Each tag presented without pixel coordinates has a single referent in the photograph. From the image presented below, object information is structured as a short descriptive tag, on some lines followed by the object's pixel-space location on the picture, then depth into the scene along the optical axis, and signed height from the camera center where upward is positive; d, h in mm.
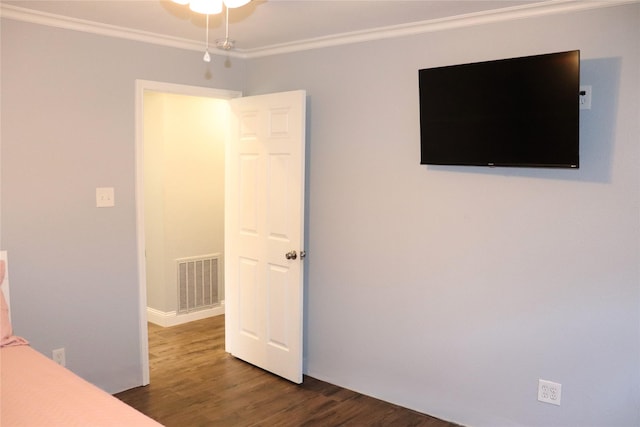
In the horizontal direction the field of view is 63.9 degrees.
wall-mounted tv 2395 +339
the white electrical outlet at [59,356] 3084 -1073
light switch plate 3229 -120
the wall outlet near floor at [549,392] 2668 -1110
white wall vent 4871 -1015
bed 1767 -821
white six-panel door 3461 -367
